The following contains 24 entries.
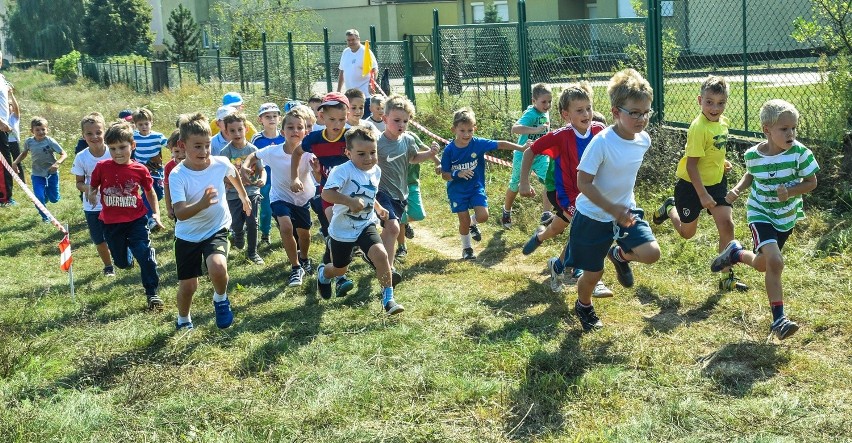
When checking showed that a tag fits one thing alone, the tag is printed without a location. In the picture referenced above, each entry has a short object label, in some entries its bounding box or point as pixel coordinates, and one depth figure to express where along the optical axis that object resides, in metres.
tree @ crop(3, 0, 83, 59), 66.75
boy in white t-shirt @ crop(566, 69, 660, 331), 5.79
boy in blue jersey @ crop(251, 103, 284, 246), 9.19
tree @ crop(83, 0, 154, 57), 57.94
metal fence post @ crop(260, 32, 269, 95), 25.36
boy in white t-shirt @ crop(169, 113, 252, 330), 6.60
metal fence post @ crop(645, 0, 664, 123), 11.04
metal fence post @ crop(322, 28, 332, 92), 21.22
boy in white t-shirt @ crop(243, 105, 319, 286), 8.41
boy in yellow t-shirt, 7.04
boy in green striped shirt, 5.93
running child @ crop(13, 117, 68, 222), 12.67
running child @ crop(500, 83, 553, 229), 9.13
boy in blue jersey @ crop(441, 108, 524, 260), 8.67
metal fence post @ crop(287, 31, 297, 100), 23.19
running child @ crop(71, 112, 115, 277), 8.79
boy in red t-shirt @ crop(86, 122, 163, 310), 7.70
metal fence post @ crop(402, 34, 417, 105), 17.69
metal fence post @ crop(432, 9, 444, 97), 16.61
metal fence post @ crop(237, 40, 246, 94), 27.50
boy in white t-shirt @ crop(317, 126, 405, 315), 6.85
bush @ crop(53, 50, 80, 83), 48.22
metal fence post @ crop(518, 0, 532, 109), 13.80
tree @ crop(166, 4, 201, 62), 44.97
